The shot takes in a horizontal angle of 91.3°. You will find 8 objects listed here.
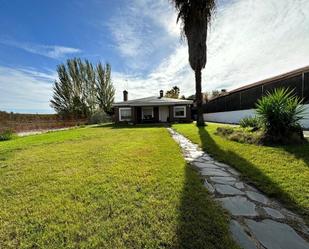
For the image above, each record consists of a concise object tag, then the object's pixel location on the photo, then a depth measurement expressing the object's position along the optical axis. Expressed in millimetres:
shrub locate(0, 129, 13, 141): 9868
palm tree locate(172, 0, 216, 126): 9607
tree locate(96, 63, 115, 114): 24099
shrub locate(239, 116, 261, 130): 5724
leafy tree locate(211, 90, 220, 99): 30833
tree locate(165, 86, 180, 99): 33173
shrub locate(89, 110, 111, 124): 20504
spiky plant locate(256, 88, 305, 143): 4723
